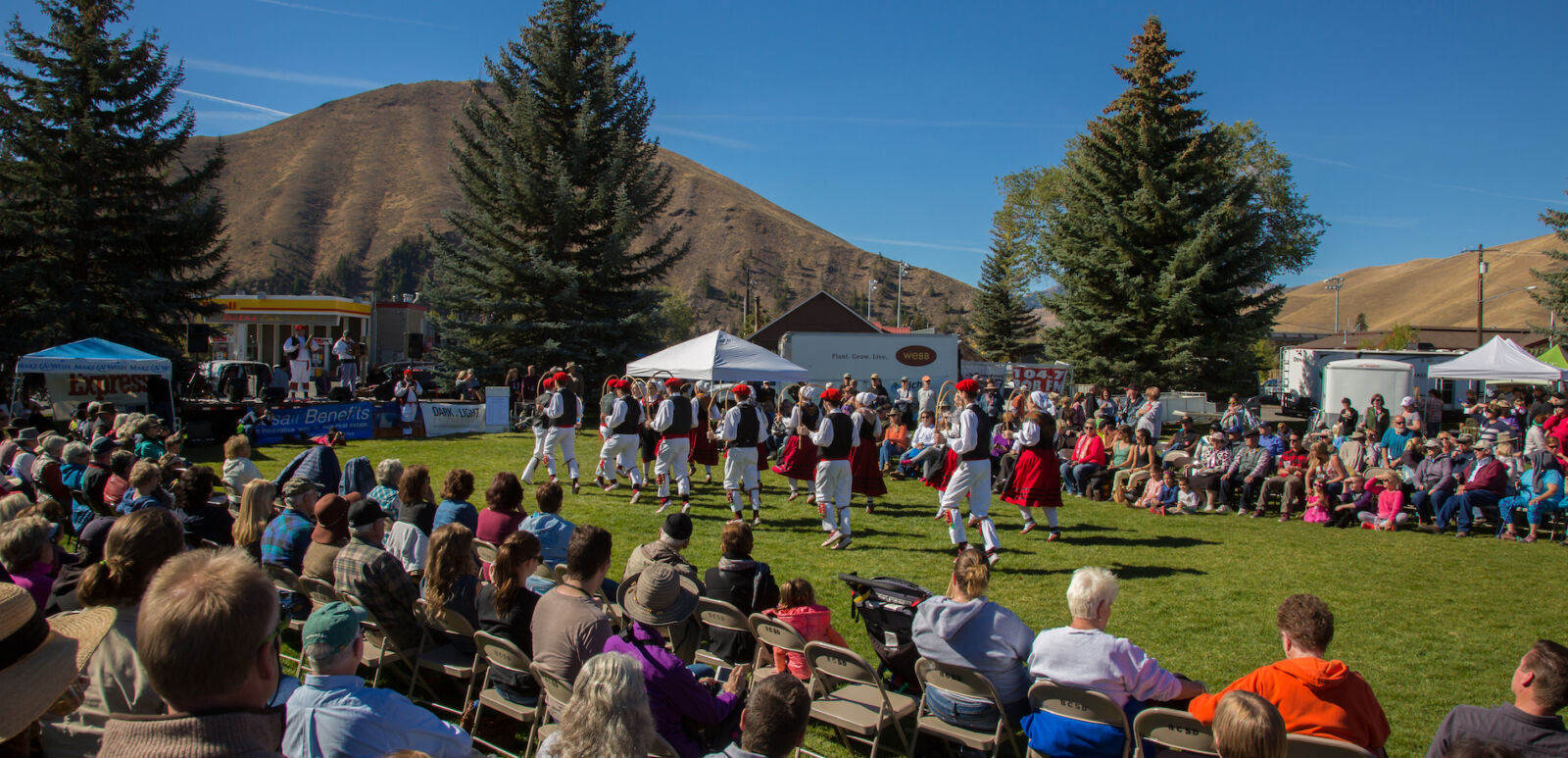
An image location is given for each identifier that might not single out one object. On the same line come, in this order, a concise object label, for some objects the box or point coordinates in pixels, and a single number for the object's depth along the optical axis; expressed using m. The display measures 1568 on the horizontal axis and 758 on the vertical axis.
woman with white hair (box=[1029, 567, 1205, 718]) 3.76
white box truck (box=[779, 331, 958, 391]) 23.59
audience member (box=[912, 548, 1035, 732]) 4.01
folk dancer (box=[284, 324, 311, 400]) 22.28
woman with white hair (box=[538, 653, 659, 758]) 2.35
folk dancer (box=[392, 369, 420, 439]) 18.36
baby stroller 4.66
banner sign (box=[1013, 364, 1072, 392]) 23.23
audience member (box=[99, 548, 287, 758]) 1.54
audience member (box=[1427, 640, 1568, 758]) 3.01
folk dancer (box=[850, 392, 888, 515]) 10.80
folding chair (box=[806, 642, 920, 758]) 3.96
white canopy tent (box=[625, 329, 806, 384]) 15.42
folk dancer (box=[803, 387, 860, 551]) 9.28
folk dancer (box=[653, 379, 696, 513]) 10.51
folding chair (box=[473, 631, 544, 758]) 3.85
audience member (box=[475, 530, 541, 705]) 4.38
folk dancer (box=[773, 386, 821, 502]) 11.30
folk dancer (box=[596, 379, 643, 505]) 11.27
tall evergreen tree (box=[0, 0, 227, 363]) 20.70
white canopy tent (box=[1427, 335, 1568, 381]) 18.31
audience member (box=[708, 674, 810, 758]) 2.49
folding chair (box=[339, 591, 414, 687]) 4.68
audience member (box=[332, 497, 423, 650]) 4.61
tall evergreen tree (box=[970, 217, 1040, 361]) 49.62
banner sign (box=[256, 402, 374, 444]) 16.52
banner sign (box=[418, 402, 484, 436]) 18.73
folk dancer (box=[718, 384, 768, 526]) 9.89
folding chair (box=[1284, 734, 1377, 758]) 2.99
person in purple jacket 3.46
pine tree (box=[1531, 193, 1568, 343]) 24.23
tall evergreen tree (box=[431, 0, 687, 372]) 26.33
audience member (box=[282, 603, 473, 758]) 2.56
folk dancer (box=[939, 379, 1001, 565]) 8.53
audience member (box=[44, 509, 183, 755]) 3.25
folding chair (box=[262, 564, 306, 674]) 5.05
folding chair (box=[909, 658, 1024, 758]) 3.85
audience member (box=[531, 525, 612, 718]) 3.72
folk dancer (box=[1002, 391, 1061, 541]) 9.27
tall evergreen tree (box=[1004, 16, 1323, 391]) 25.59
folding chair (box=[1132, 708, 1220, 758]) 3.23
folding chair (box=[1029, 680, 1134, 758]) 3.49
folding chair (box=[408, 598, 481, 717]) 4.43
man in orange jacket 3.29
